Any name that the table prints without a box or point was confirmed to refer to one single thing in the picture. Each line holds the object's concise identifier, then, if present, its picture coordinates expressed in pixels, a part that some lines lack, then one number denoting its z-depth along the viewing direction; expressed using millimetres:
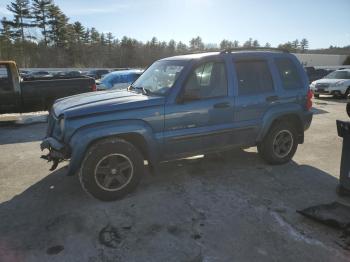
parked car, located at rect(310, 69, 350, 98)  16859
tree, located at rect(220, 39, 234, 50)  95000
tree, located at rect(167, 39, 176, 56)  82088
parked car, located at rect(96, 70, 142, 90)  14154
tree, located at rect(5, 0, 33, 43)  59594
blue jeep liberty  4289
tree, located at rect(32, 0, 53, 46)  60562
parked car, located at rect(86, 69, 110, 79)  35097
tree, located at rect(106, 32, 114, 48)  78062
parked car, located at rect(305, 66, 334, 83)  26769
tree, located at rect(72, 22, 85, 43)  69750
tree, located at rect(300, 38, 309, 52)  120262
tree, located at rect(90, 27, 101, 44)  74375
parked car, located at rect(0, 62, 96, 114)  10102
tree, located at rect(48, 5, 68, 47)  61719
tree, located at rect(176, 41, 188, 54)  86981
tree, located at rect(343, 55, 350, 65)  55353
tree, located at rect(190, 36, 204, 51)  98562
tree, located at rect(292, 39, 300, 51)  112225
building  54625
